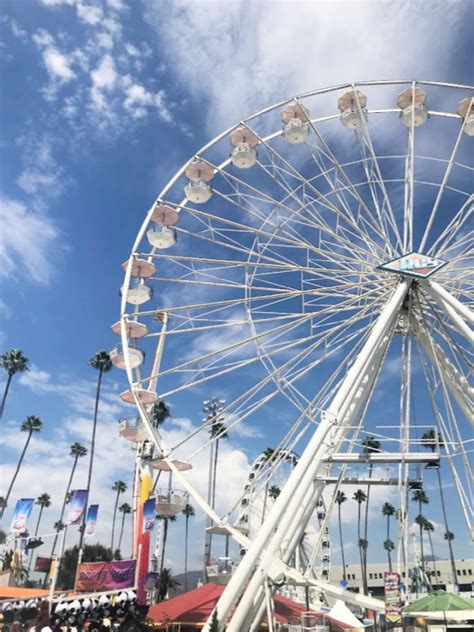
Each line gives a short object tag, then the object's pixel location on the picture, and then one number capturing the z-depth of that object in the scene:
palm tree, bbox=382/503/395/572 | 80.81
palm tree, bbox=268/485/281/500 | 63.18
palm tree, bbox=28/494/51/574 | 84.50
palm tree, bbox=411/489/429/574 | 75.35
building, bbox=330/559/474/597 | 82.25
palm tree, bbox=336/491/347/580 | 77.91
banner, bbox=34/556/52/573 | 26.99
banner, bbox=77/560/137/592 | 22.95
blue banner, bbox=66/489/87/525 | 26.52
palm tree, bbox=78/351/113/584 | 61.72
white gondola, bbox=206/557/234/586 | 18.05
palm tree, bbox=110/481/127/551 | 85.31
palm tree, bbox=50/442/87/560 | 73.81
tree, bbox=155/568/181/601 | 59.09
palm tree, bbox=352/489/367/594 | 78.90
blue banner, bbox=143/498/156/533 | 23.98
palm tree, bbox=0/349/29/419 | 60.84
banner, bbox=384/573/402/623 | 12.36
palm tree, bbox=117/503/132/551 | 87.69
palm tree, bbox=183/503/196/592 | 81.54
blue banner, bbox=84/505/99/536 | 30.09
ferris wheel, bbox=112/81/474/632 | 15.00
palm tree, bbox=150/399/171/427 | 63.97
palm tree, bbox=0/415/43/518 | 66.31
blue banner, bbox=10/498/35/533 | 25.91
